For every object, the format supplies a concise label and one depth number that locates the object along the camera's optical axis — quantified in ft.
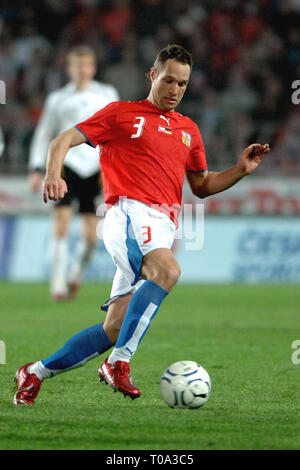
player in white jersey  65.72
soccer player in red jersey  27.86
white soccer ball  27.22
